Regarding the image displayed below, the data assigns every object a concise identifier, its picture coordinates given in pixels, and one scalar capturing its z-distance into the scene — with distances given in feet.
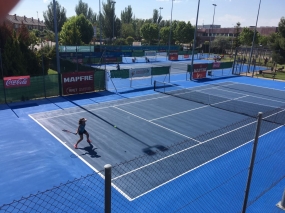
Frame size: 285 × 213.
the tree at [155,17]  363.15
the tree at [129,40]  286.13
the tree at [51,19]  200.52
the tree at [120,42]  263.08
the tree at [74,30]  167.43
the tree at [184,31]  262.22
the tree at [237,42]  221.25
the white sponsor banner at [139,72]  87.45
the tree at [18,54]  76.74
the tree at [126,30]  325.21
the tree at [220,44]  230.89
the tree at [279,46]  144.32
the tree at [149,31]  285.84
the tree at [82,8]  331.08
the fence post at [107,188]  11.63
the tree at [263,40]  238.50
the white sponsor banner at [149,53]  169.77
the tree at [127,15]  369.91
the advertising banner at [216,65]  118.01
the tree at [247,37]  222.69
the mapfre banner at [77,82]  74.23
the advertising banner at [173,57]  173.11
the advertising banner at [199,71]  106.42
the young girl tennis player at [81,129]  40.68
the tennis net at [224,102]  61.31
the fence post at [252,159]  19.17
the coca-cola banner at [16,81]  64.54
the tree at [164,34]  280.72
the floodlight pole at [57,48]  68.07
